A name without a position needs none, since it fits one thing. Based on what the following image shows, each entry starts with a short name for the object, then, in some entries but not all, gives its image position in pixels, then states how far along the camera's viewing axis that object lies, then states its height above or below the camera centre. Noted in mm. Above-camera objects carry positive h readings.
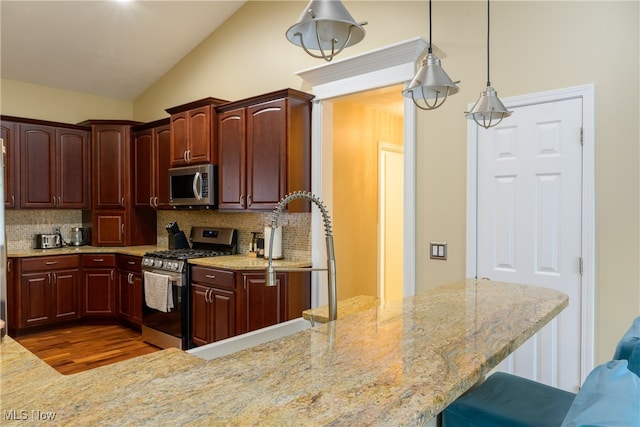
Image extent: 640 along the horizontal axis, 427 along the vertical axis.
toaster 4988 -418
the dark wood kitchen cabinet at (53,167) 4754 +450
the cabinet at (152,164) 4820 +488
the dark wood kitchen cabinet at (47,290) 4492 -925
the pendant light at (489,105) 1938 +458
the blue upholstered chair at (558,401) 665 -623
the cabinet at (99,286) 4918 -930
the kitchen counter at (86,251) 4578 -510
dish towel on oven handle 3998 -820
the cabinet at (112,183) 5188 +275
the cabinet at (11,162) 4598 +471
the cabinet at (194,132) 4180 +741
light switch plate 3018 -314
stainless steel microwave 4168 +199
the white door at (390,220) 4625 -153
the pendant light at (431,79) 1657 +495
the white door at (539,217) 2486 -65
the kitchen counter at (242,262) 3568 -503
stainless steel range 3971 -825
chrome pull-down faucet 1479 -188
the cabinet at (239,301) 3566 -819
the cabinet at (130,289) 4649 -926
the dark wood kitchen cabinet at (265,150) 3674 +498
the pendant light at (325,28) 1228 +552
